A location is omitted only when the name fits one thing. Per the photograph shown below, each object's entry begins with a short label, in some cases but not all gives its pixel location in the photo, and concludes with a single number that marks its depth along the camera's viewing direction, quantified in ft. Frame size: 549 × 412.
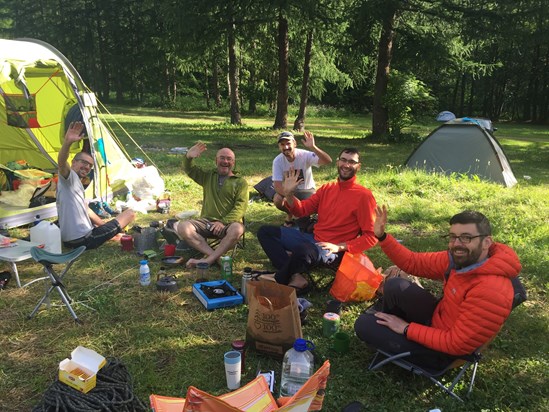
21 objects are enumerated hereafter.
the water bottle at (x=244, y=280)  12.93
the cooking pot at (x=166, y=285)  13.41
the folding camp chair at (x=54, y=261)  11.14
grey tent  28.02
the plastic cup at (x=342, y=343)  10.41
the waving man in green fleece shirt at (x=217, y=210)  15.23
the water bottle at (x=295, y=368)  8.79
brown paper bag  9.84
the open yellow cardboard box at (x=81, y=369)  8.20
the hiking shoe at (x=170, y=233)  16.70
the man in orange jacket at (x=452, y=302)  8.09
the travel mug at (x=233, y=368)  9.04
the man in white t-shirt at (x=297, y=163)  17.15
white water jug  15.28
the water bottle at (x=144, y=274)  13.70
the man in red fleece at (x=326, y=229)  12.81
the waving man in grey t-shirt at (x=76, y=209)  14.99
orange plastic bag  12.28
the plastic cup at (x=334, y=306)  12.08
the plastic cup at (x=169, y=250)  16.25
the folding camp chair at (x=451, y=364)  8.52
